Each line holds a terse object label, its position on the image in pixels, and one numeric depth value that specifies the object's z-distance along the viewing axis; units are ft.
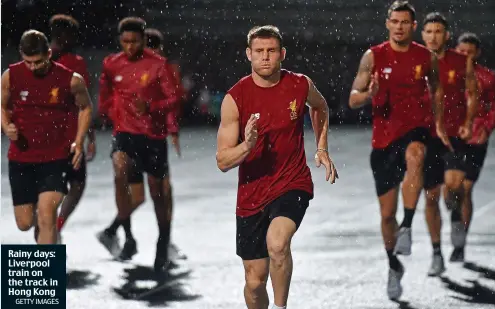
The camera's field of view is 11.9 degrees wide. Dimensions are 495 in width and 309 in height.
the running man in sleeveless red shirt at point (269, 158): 36.43
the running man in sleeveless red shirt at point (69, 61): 52.36
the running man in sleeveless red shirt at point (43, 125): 46.00
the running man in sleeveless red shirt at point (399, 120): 47.84
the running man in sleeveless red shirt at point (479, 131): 55.45
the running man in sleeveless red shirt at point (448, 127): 51.24
